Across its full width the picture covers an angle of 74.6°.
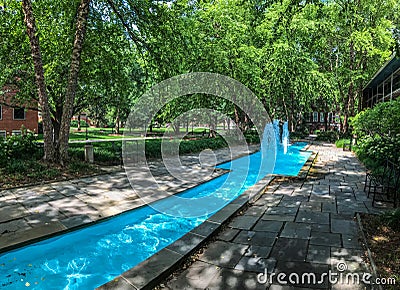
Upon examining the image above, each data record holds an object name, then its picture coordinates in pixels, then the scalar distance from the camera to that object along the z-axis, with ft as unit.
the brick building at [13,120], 70.74
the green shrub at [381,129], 24.22
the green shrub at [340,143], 56.08
